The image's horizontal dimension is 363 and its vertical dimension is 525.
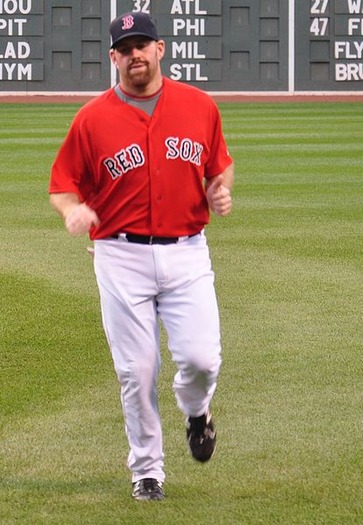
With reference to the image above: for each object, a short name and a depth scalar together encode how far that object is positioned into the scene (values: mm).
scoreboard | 68937
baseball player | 10422
